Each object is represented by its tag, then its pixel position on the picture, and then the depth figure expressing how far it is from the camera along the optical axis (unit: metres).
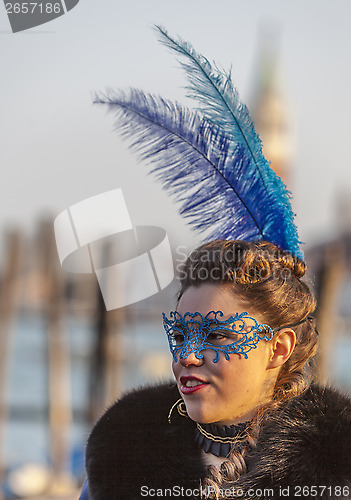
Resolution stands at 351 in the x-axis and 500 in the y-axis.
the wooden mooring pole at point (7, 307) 19.62
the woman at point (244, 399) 3.13
